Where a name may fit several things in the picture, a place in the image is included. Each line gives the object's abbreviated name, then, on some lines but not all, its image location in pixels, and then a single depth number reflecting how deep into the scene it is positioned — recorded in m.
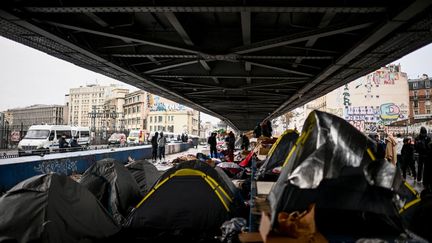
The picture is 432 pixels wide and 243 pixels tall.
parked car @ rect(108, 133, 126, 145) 41.75
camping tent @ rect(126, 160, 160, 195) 8.51
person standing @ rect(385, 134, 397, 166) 13.23
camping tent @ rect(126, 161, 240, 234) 5.74
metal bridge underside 5.38
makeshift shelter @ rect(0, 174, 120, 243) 4.30
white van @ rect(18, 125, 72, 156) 25.42
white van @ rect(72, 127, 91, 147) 33.72
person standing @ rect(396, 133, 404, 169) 14.18
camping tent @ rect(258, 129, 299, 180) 6.38
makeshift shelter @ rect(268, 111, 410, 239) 2.84
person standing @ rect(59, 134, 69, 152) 20.48
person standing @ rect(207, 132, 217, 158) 19.75
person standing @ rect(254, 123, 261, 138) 21.92
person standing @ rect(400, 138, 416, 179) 12.05
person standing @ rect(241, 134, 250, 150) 20.45
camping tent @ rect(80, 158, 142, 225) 6.47
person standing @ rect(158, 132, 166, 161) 21.50
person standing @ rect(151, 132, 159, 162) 20.55
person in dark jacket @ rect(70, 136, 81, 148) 22.39
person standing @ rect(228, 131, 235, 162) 17.51
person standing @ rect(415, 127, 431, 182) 10.92
